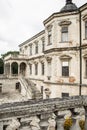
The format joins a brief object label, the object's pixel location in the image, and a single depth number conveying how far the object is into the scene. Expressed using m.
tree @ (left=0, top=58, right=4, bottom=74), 30.17
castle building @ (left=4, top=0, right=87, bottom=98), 9.52
